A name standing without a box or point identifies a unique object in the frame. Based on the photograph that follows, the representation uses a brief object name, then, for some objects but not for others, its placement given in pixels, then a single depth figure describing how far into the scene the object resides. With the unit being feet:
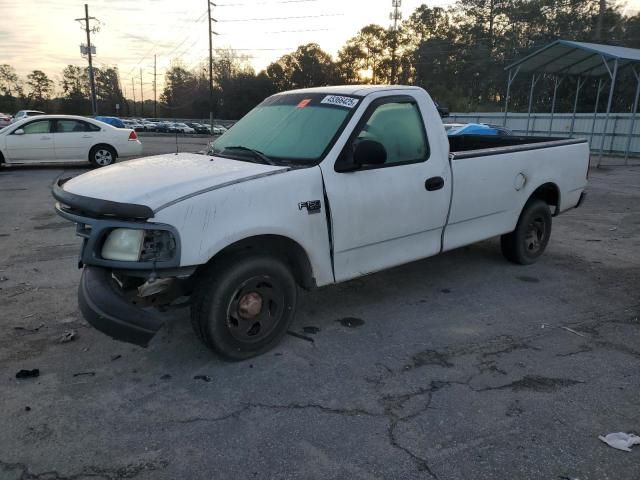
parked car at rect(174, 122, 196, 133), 175.58
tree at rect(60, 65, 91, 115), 282.09
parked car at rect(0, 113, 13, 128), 101.40
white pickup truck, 10.13
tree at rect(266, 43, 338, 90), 226.58
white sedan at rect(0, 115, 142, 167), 46.32
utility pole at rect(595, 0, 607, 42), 129.87
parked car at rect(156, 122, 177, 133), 175.65
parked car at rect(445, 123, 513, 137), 50.36
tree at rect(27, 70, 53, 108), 300.81
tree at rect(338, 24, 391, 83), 233.35
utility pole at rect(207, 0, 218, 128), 147.54
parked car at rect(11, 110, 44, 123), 111.24
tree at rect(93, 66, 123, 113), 308.81
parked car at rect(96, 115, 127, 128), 100.19
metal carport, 55.34
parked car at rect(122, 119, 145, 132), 182.37
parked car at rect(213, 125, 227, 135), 173.81
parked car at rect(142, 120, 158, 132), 183.94
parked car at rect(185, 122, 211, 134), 179.70
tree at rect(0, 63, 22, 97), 304.50
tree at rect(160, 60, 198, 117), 321.52
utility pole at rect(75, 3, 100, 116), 159.53
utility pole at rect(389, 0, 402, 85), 226.71
